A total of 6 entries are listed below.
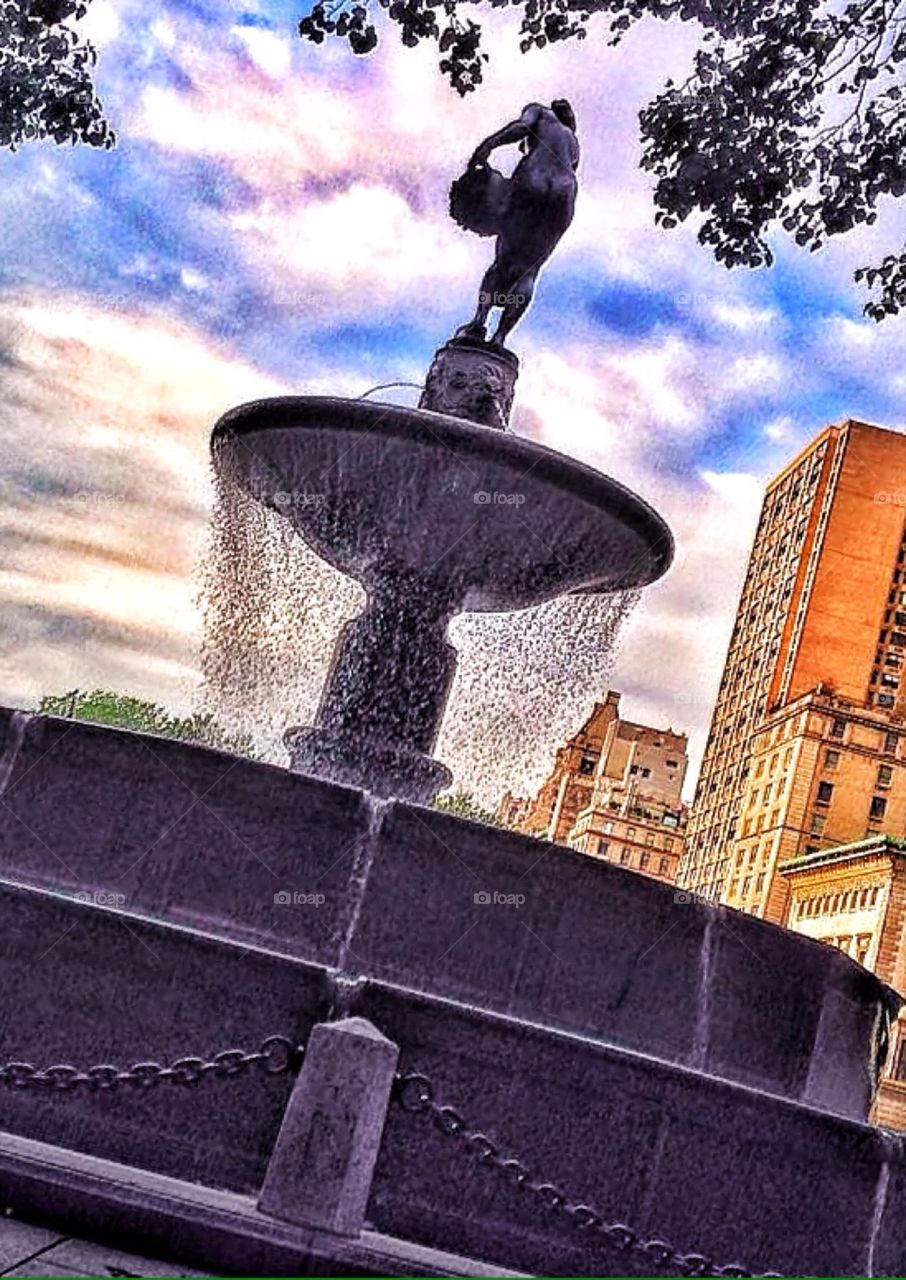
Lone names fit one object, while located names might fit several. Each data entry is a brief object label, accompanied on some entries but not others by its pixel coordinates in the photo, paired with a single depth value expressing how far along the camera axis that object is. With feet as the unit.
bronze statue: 31.07
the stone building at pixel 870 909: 222.69
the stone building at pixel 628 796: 371.97
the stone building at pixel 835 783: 299.99
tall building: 302.25
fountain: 27.27
